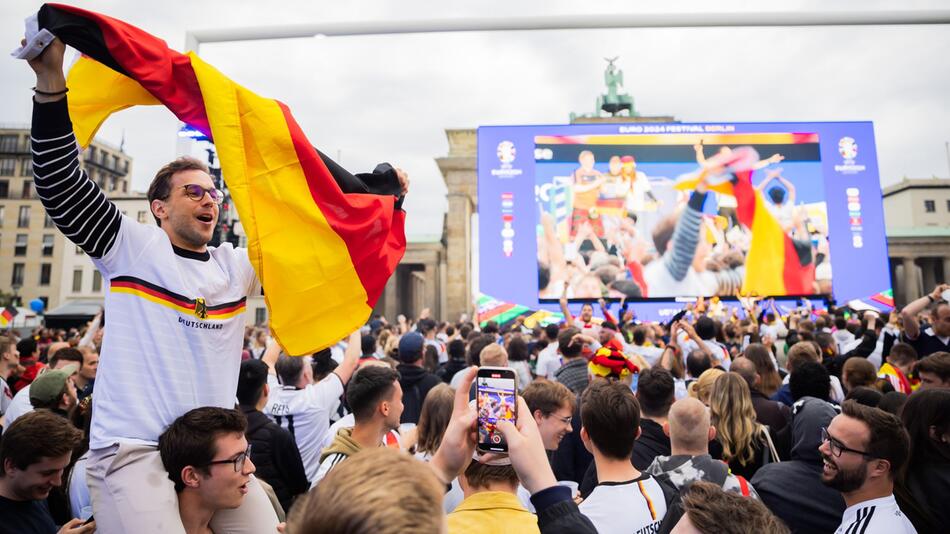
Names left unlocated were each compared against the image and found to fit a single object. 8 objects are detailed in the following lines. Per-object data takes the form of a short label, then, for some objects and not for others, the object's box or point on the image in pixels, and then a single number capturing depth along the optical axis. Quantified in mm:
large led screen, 23000
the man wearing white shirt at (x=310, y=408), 4551
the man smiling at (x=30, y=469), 2740
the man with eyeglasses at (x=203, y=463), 2188
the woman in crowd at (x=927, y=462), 2969
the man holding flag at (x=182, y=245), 2207
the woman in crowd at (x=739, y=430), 4145
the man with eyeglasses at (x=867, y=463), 2922
